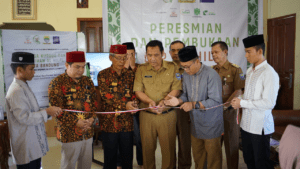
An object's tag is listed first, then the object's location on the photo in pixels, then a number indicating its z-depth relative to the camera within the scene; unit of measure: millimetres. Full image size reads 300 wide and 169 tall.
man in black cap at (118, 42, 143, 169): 3485
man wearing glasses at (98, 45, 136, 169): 2537
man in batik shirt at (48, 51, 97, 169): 2260
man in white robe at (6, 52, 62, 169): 1990
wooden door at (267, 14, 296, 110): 4887
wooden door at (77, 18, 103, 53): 5503
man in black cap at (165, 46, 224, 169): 2434
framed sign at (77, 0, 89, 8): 5410
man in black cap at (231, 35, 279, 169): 2193
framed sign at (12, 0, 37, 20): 5363
